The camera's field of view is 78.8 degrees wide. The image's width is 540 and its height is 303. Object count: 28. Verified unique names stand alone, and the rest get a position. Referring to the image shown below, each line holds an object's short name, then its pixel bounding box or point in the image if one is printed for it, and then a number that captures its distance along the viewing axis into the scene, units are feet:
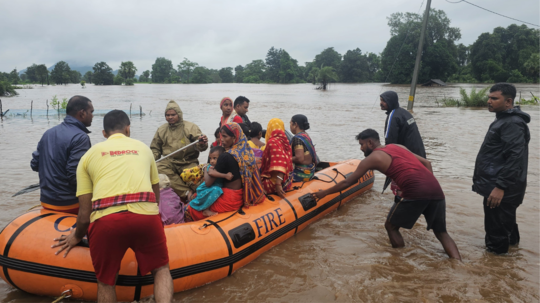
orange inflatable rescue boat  9.27
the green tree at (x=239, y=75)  390.83
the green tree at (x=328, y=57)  368.48
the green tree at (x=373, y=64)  287.48
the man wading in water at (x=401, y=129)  14.46
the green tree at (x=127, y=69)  318.65
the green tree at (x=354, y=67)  280.51
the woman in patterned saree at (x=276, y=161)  13.73
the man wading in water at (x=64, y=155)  10.07
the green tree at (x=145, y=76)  408.05
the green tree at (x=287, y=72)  336.70
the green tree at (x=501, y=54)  180.65
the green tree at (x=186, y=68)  424.38
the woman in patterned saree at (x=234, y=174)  11.99
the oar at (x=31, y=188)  12.00
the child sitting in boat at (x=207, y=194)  12.34
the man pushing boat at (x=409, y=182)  11.38
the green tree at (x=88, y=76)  338.32
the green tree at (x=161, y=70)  398.62
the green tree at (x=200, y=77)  358.64
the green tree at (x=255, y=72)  367.66
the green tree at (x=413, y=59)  178.70
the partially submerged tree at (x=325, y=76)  192.82
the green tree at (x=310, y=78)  265.91
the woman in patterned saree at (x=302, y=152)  15.60
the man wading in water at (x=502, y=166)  11.03
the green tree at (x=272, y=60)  381.07
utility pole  50.21
